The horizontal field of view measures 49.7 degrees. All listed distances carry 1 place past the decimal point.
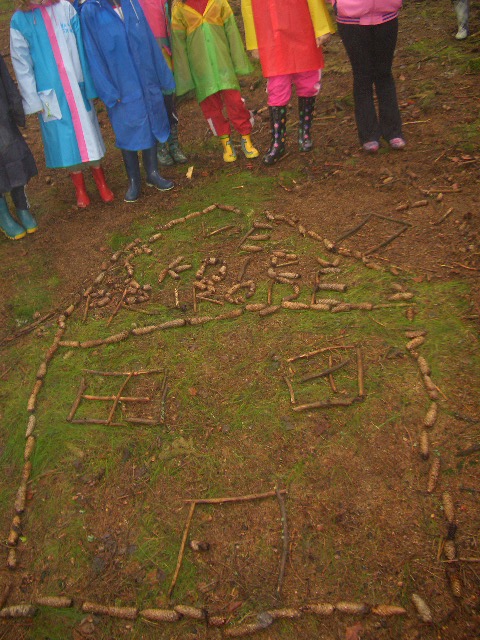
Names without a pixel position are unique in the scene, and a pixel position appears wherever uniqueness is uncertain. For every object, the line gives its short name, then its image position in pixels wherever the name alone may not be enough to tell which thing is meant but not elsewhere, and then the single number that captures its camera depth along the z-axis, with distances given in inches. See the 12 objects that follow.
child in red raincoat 215.8
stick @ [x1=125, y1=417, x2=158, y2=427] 142.2
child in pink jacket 197.6
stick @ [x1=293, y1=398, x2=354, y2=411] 135.6
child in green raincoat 228.8
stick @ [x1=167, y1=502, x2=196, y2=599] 109.6
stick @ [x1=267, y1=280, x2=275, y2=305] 172.4
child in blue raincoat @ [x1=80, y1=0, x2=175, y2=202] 210.5
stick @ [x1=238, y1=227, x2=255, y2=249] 204.2
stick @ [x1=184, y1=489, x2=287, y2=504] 120.6
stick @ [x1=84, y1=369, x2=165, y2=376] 156.9
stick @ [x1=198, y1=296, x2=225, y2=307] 177.2
